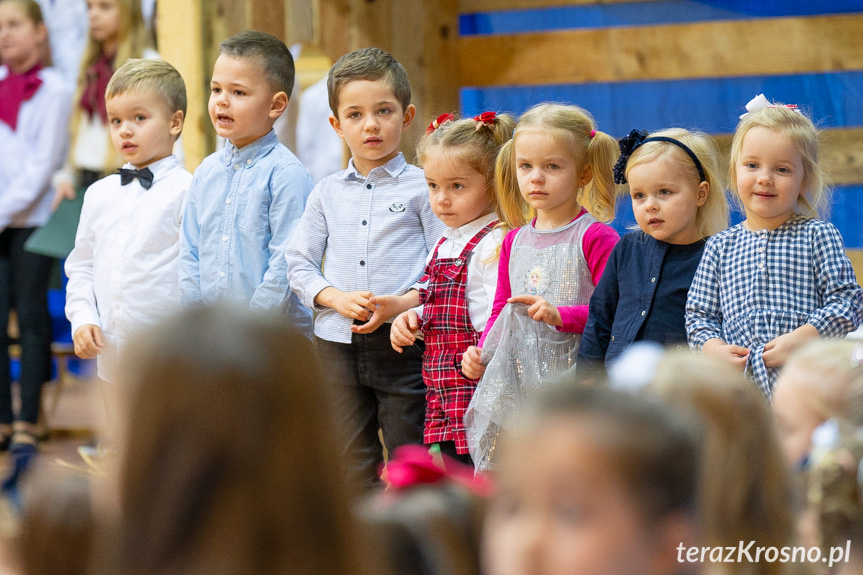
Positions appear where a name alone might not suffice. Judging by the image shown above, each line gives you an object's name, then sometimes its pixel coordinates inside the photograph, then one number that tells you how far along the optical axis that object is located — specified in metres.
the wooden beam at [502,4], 10.08
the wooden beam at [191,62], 8.80
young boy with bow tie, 6.82
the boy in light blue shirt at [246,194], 6.48
